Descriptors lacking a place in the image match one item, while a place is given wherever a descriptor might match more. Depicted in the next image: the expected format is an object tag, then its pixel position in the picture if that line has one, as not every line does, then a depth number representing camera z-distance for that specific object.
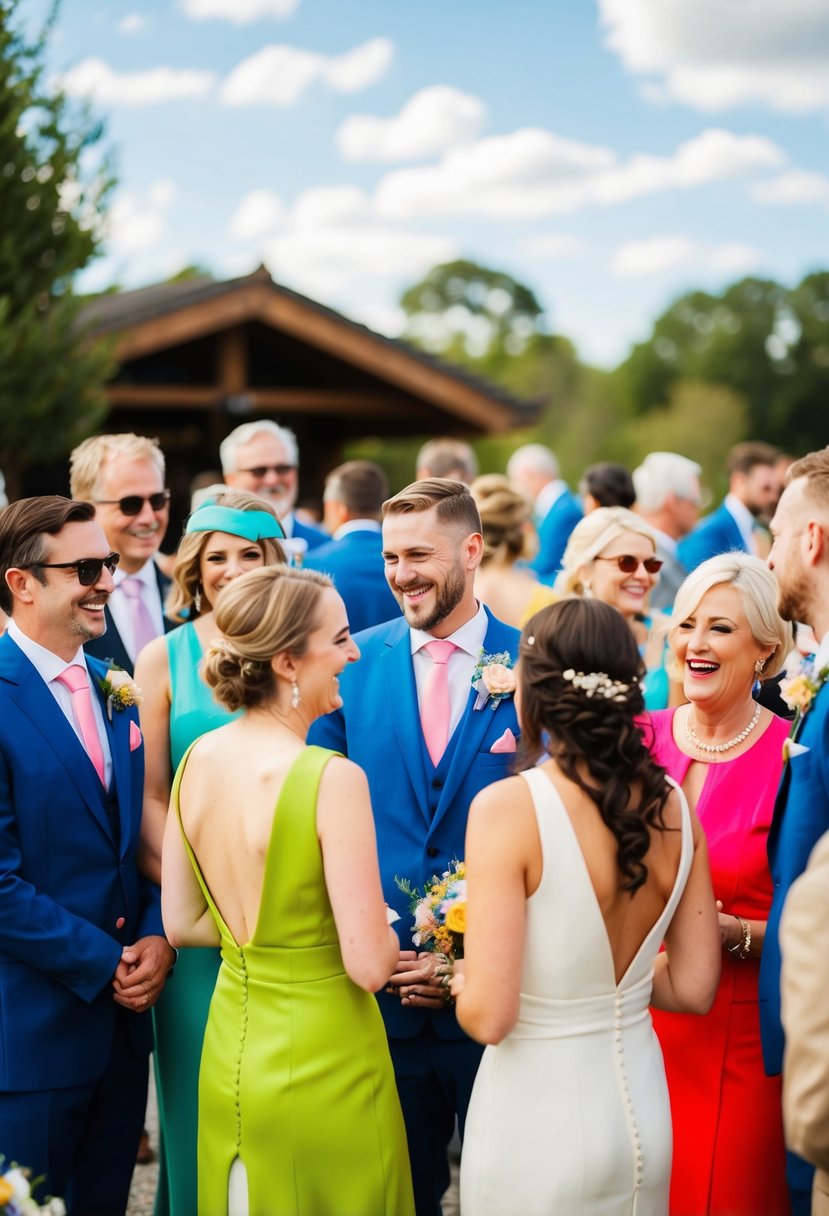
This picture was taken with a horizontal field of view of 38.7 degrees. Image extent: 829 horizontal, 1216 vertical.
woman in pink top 3.24
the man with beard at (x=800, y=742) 2.97
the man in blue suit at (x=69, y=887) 3.30
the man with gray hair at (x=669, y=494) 8.36
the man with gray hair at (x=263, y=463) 6.65
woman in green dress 2.79
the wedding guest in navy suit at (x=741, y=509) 8.14
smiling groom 3.59
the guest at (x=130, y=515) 5.13
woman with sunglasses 5.39
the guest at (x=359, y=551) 6.17
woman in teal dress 3.77
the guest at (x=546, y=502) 8.24
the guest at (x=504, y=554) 6.38
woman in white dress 2.62
